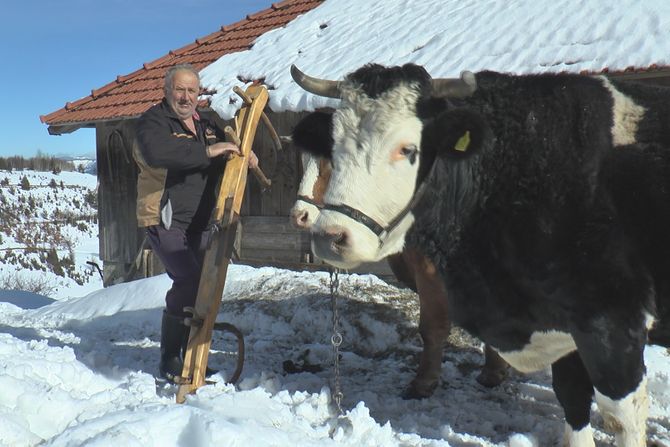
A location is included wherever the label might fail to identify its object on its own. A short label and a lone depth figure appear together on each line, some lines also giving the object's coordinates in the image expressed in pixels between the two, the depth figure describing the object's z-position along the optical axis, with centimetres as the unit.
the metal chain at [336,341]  335
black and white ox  253
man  356
